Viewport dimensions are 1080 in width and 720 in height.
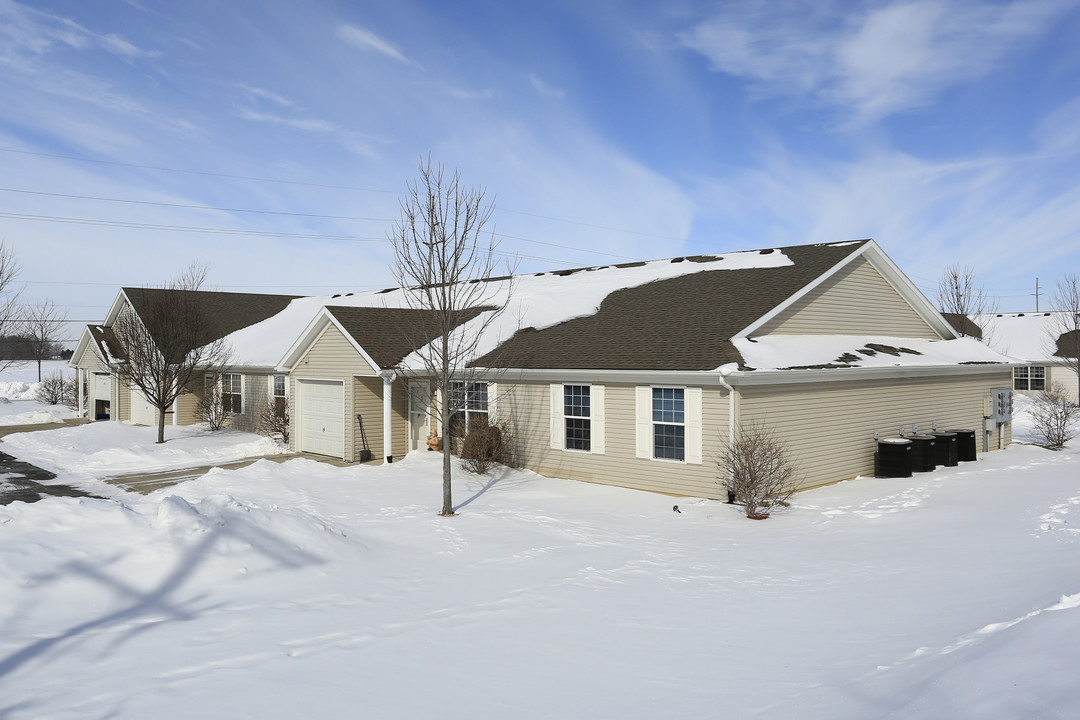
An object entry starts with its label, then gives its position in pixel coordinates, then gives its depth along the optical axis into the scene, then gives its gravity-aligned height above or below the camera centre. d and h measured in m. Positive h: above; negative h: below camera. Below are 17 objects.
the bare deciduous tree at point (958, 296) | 43.13 +4.06
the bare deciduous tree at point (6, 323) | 34.89 +2.52
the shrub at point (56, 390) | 39.03 -0.97
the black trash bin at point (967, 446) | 19.38 -2.13
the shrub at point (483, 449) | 17.41 -1.89
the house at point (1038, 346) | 39.25 +0.99
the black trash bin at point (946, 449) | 18.41 -2.09
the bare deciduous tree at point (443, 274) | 13.16 +1.72
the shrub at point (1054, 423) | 22.33 -2.10
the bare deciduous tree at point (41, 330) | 49.44 +2.96
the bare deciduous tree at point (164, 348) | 24.55 +0.78
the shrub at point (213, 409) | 27.80 -1.45
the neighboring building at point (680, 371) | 15.05 -0.08
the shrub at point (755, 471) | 13.34 -1.93
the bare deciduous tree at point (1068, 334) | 38.56 +1.63
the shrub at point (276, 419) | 23.83 -1.59
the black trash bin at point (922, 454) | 17.73 -2.13
